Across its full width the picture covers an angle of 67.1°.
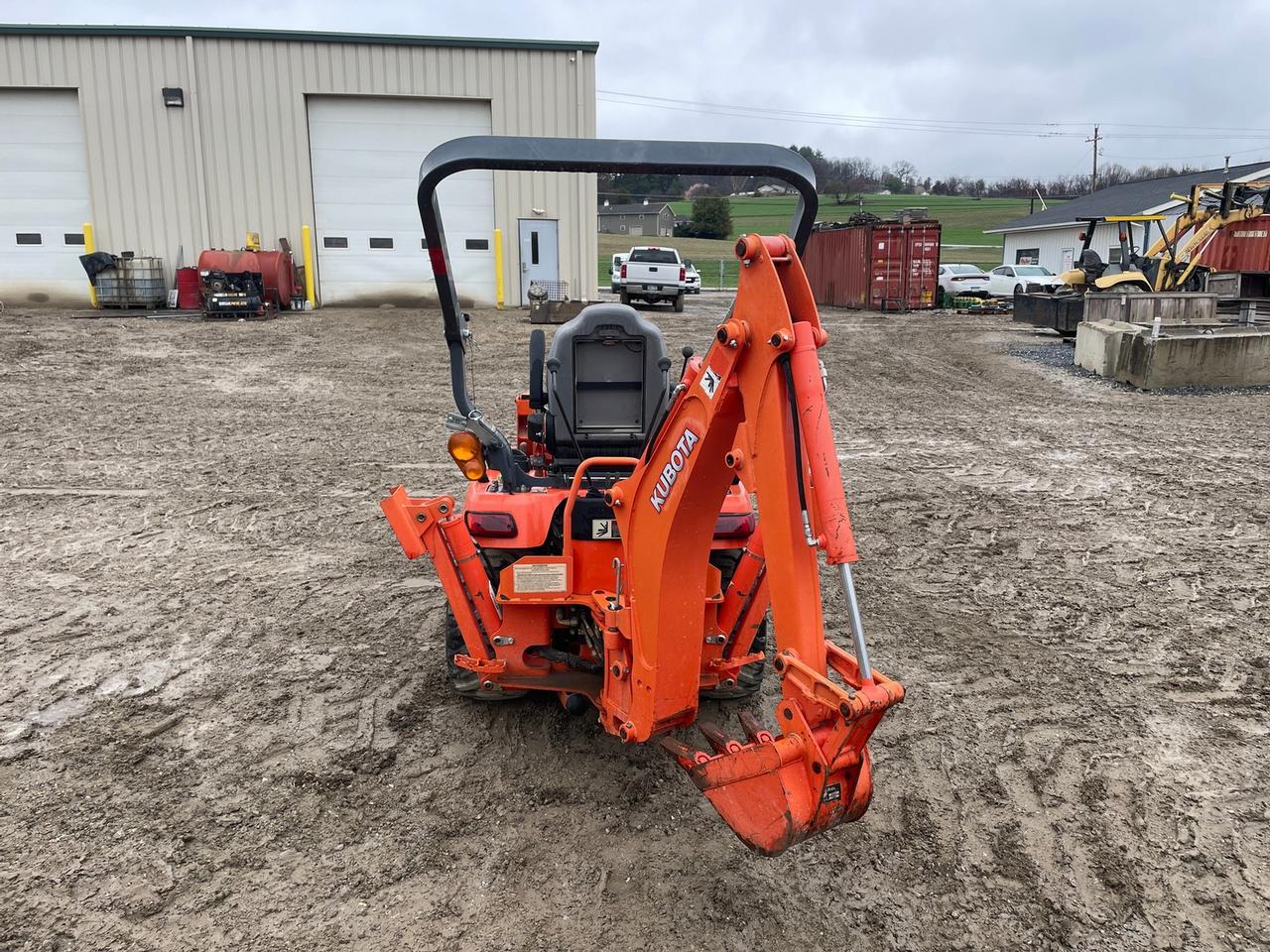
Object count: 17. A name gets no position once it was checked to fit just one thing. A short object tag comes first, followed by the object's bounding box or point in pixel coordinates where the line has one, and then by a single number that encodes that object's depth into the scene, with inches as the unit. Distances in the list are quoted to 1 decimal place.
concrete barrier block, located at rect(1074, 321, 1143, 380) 546.3
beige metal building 793.6
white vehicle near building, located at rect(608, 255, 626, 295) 971.9
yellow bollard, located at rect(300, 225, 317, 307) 825.5
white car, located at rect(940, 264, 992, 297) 1135.0
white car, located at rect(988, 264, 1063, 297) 1182.3
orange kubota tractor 97.1
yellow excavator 756.0
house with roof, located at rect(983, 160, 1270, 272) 1417.3
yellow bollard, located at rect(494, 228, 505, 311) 852.0
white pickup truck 931.3
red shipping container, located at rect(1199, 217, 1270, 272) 722.2
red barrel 782.5
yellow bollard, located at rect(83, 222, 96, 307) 805.2
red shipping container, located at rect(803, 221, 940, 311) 1005.2
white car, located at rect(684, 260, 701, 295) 1297.0
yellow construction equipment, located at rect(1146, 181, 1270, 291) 725.9
